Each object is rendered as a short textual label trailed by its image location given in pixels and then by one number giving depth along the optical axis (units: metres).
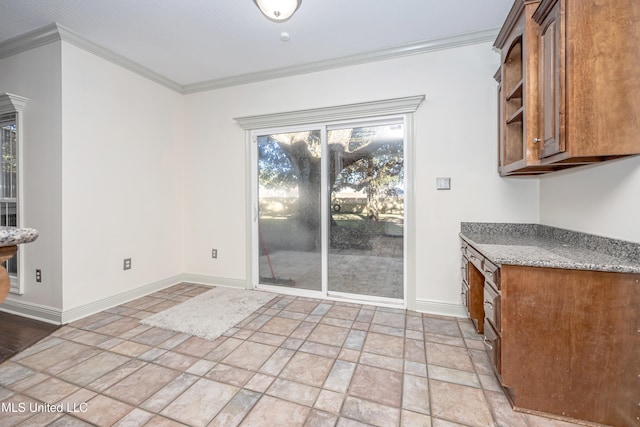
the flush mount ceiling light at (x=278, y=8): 1.96
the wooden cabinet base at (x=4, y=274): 0.92
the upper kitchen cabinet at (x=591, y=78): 1.32
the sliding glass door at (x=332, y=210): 2.92
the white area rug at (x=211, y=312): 2.40
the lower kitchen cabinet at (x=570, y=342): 1.30
